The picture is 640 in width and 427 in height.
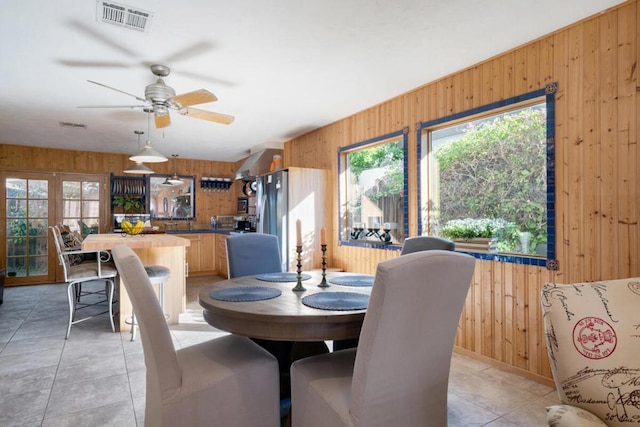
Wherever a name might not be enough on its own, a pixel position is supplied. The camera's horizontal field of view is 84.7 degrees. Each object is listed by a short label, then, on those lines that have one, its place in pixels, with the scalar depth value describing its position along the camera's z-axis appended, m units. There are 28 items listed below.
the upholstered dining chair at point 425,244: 2.47
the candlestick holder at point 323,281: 2.17
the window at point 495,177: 2.67
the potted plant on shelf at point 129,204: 6.89
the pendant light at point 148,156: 3.75
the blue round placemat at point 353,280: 2.21
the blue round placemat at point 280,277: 2.34
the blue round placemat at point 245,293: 1.82
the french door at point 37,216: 6.12
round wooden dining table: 1.53
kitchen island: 3.58
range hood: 5.93
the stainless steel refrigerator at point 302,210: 4.68
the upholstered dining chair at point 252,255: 2.83
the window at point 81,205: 6.49
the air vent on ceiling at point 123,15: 2.14
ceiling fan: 2.74
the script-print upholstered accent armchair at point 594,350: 1.15
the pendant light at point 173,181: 6.62
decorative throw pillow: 3.93
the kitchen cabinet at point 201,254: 7.10
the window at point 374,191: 3.89
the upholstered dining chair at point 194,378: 1.48
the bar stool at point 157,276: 3.36
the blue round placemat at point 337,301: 1.65
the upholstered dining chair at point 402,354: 1.23
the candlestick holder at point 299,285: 2.05
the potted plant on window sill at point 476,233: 2.99
